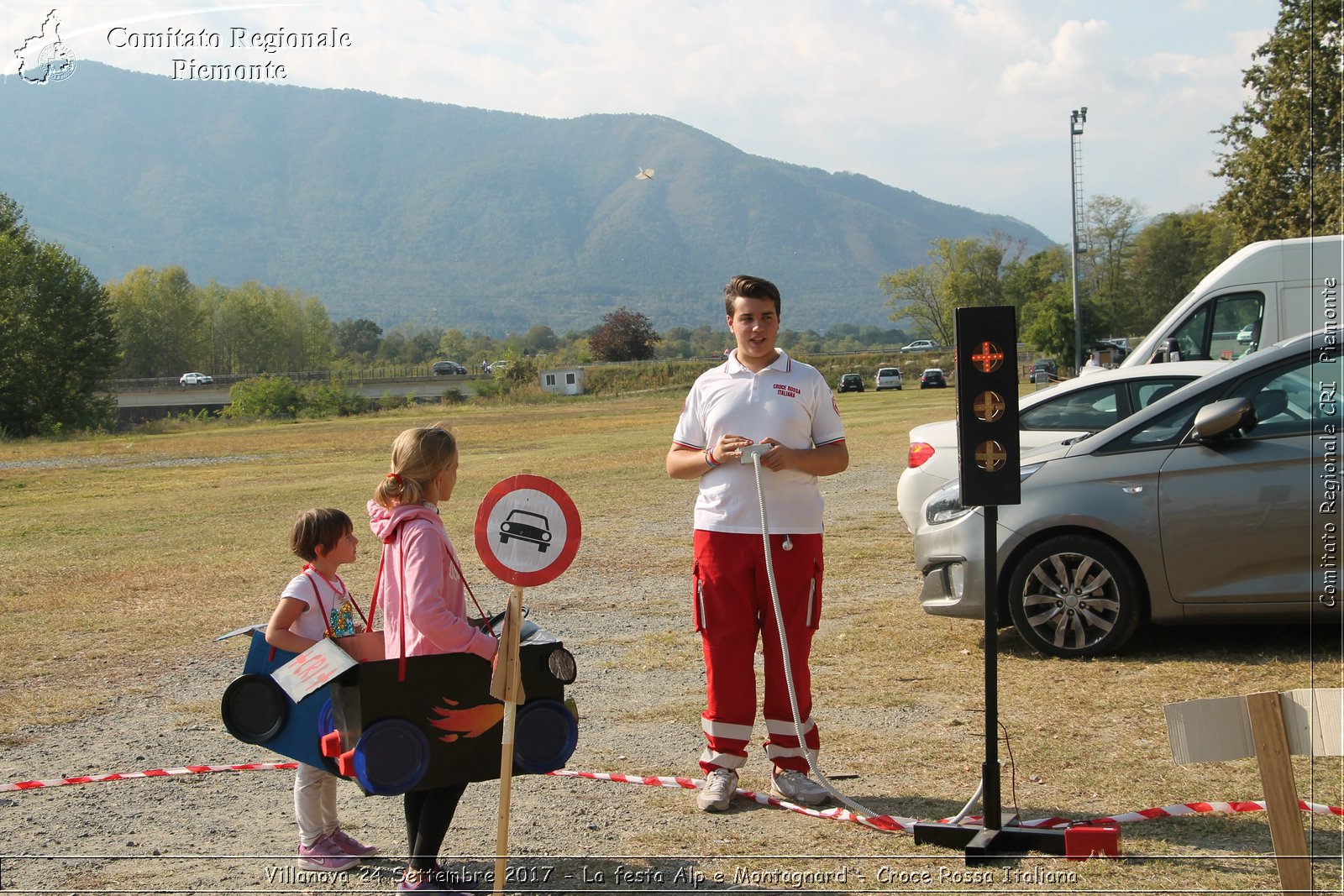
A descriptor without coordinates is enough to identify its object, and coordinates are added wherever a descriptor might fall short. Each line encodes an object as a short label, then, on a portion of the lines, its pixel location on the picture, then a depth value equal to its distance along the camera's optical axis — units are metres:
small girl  4.50
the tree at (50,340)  66.38
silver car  6.80
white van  15.29
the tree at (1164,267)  88.44
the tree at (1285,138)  31.28
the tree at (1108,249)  95.31
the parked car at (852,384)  85.25
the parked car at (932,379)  83.88
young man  5.04
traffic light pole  4.36
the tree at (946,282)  124.44
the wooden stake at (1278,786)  2.94
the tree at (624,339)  139.38
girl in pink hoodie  3.94
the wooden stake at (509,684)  3.60
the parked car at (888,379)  86.88
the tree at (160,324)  132.50
